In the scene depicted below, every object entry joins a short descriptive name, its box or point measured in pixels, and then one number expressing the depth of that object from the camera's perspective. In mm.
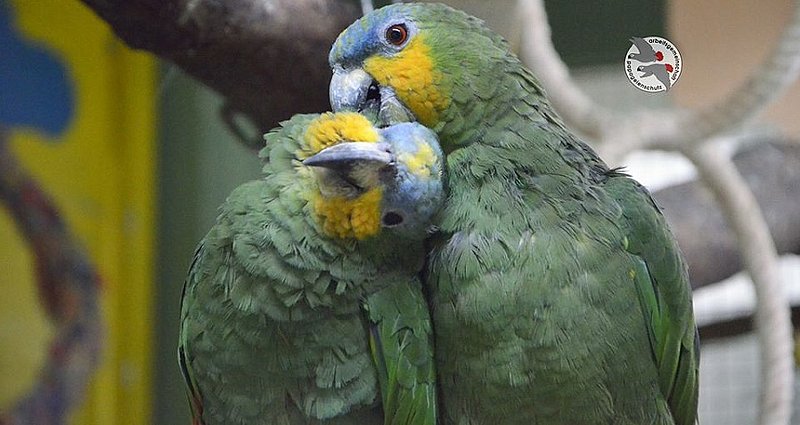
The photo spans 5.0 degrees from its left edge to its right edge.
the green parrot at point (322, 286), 3629
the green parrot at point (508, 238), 3645
